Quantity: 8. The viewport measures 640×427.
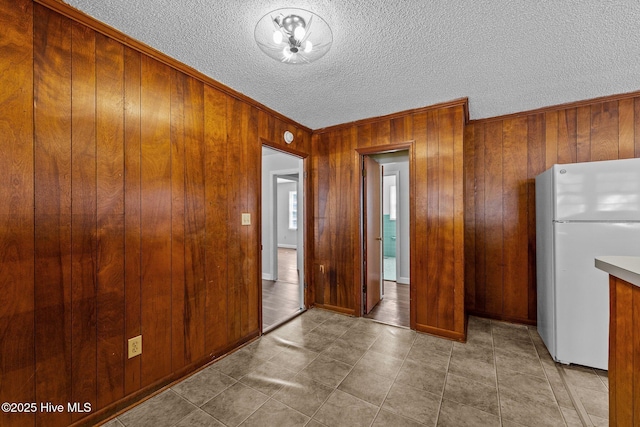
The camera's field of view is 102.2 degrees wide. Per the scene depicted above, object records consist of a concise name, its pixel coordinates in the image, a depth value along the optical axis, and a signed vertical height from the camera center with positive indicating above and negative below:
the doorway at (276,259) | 3.44 -0.88
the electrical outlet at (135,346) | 1.74 -0.89
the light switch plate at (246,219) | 2.60 -0.05
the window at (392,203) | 6.95 +0.27
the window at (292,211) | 9.76 +0.09
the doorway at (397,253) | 3.35 -0.66
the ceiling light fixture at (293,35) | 1.49 +1.07
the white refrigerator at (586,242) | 2.01 -0.26
